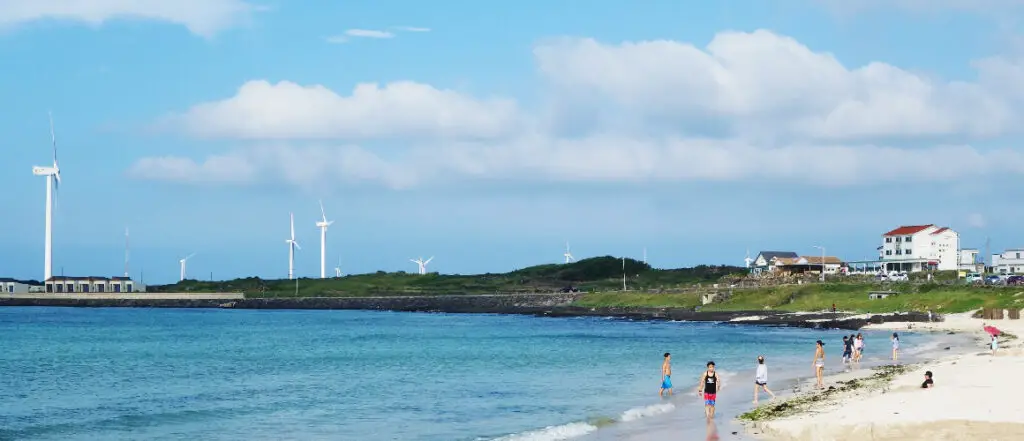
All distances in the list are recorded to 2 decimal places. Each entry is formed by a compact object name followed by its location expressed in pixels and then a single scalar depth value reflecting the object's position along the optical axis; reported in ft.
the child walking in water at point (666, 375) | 143.95
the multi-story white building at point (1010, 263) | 612.78
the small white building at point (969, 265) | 634.47
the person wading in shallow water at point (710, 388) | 114.52
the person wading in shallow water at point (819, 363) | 149.29
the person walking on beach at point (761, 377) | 129.49
